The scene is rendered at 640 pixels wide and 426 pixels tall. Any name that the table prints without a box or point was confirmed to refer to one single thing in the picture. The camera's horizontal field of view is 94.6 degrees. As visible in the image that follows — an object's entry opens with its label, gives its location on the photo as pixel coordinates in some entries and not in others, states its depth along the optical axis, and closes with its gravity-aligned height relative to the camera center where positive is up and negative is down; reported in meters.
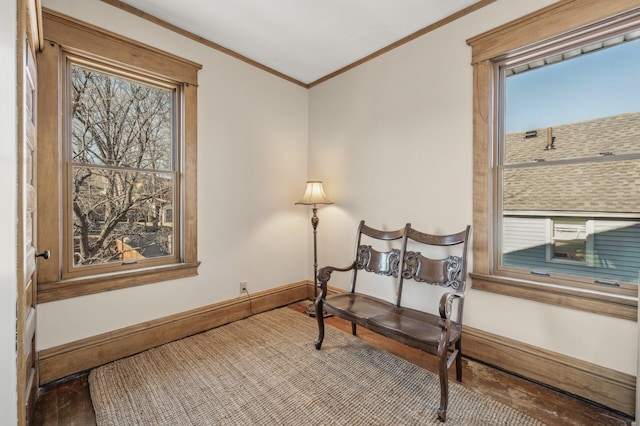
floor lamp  3.22 +0.12
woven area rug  1.69 -1.17
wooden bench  1.78 -0.61
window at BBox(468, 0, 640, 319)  1.81 +0.36
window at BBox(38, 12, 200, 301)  2.00 +0.38
